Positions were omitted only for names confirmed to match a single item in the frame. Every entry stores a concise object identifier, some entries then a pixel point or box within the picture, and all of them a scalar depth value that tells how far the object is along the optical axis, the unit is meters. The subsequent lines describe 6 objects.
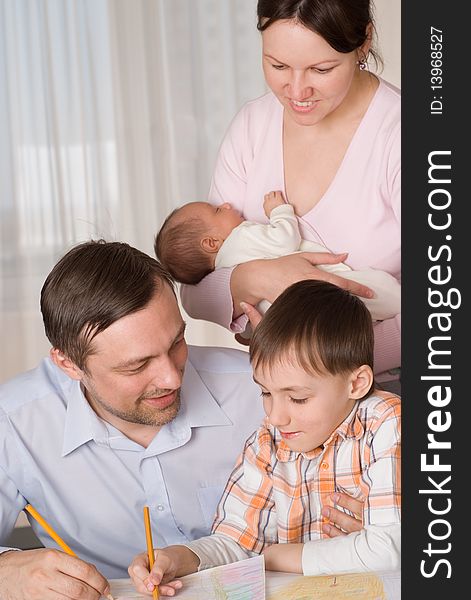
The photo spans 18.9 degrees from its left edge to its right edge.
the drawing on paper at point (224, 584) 1.36
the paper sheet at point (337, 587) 1.35
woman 1.57
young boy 1.43
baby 1.68
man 1.57
